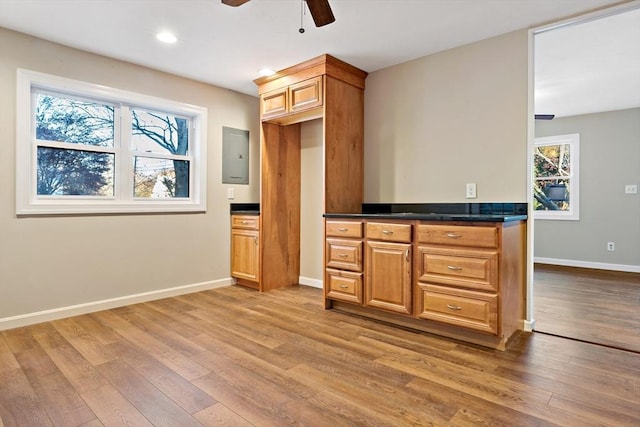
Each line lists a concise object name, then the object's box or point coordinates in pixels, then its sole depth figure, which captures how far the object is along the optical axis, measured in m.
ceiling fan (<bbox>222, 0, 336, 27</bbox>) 1.93
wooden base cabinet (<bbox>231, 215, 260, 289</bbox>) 3.91
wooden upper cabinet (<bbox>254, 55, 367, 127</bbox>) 3.25
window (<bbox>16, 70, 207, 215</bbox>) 2.88
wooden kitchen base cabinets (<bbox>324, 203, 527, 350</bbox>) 2.28
